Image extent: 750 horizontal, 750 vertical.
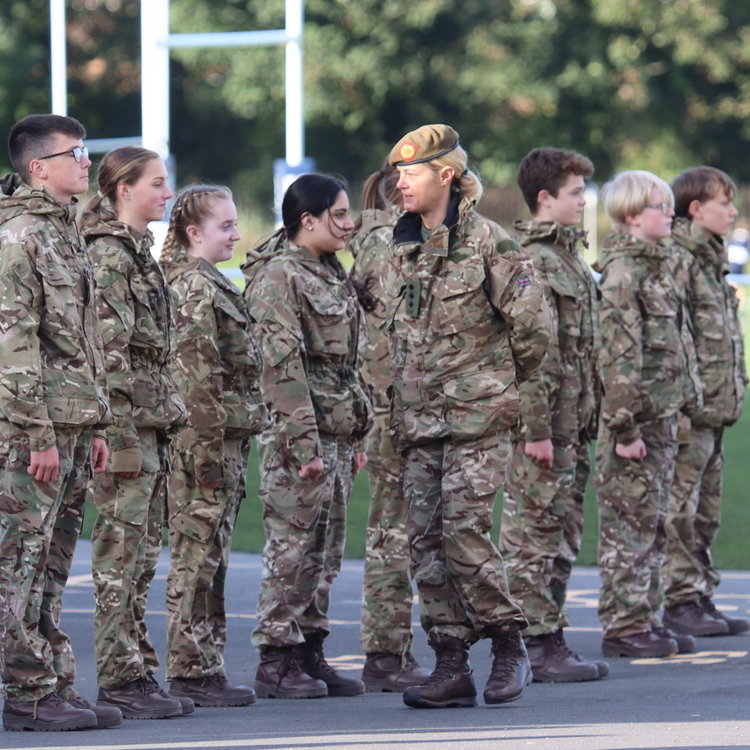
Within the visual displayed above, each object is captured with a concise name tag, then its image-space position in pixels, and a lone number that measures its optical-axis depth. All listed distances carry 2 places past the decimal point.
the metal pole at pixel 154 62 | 42.66
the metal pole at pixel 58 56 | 46.75
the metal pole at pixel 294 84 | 43.16
